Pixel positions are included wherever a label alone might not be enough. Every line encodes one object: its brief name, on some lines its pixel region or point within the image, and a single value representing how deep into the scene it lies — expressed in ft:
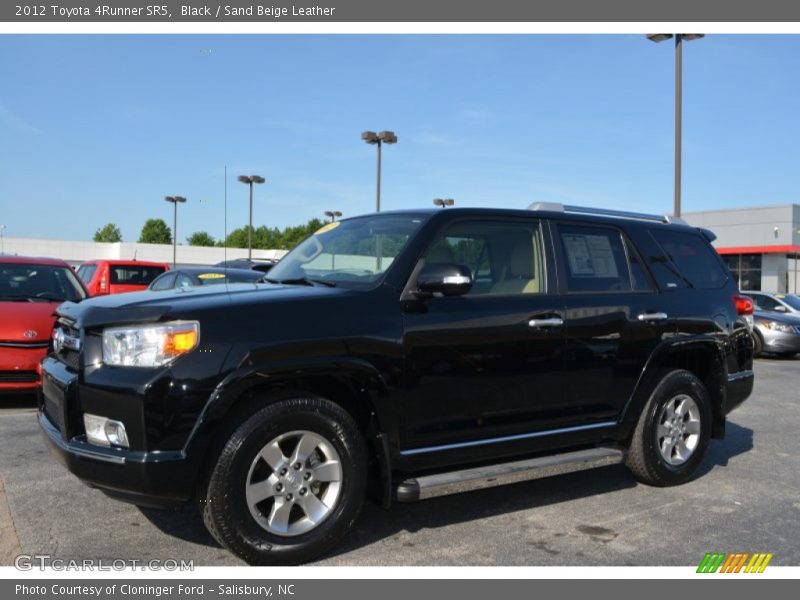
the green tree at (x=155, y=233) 412.77
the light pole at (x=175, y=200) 104.58
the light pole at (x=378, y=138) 97.96
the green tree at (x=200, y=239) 386.93
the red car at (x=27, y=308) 24.47
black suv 11.64
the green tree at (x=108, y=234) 422.00
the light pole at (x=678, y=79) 58.34
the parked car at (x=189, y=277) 39.96
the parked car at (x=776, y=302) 55.16
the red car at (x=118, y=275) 53.88
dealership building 130.62
